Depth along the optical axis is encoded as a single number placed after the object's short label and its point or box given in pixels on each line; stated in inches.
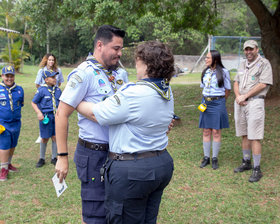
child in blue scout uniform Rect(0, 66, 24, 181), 204.7
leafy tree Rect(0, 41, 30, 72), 1064.8
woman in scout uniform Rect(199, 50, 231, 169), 219.0
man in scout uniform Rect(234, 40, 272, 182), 199.6
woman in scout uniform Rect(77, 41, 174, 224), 88.7
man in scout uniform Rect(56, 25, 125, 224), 99.7
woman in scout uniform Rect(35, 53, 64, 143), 247.4
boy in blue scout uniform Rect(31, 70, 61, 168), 225.6
